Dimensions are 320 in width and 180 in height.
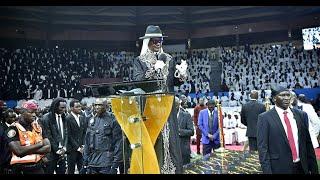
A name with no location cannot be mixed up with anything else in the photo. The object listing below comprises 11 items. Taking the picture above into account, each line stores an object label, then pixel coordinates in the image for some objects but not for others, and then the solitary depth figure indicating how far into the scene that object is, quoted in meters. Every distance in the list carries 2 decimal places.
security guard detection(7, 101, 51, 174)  4.61
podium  3.80
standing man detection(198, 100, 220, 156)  8.99
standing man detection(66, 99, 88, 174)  7.19
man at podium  4.16
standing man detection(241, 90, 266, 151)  8.30
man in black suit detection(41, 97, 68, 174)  6.68
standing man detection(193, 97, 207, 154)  12.17
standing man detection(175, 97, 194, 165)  7.82
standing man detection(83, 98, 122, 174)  5.69
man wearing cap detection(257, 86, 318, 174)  4.28
